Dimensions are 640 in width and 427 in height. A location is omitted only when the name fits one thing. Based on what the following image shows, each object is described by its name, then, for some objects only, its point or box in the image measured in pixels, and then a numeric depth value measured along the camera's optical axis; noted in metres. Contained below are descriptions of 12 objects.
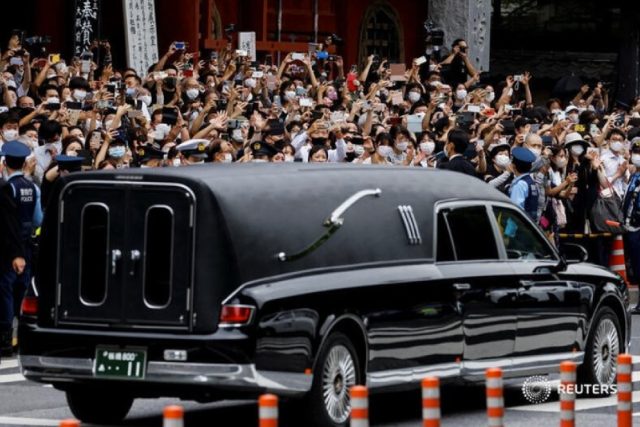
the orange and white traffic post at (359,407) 14.66
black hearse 21.22
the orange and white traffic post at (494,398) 16.10
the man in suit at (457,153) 32.91
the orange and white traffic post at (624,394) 17.93
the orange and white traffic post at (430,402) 15.57
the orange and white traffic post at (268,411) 14.08
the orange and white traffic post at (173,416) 13.44
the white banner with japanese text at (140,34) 52.92
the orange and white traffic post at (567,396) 17.10
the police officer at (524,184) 34.60
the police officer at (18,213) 29.73
